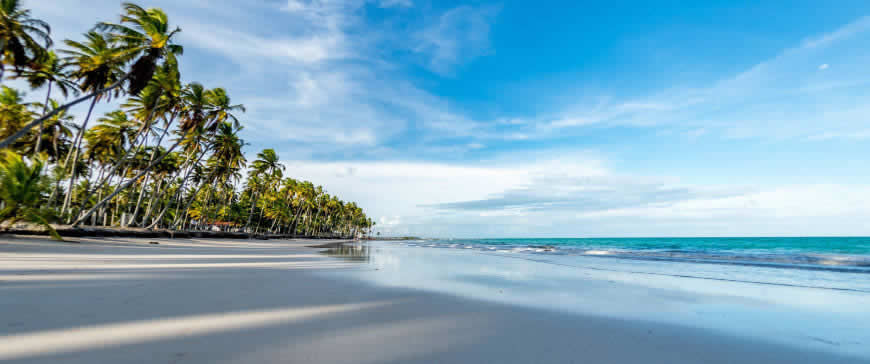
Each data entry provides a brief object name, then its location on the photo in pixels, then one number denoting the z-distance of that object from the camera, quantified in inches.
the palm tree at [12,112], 860.6
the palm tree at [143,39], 721.0
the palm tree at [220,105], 1071.6
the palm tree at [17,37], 572.1
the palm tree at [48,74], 695.7
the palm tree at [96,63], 701.3
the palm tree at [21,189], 433.7
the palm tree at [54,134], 966.1
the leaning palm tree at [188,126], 1031.0
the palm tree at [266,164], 1934.1
